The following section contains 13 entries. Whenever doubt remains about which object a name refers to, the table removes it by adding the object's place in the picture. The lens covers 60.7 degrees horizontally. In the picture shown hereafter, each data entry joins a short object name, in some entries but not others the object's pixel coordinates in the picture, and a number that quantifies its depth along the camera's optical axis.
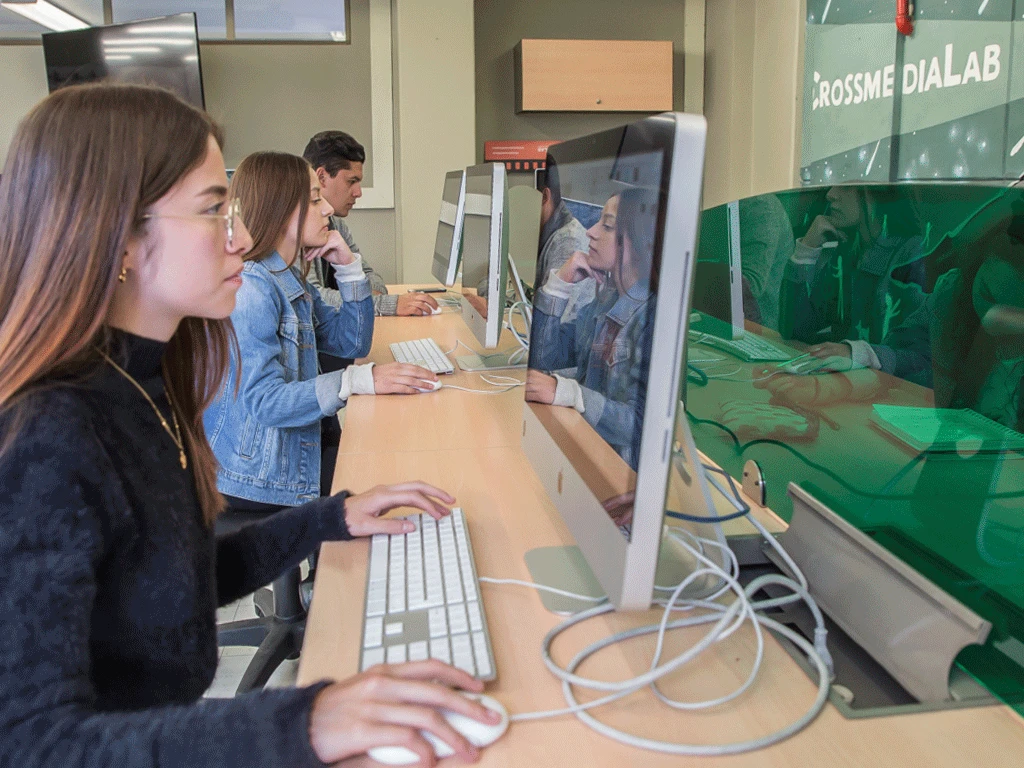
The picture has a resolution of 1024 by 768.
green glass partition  0.77
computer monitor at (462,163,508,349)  1.90
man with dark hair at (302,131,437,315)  3.16
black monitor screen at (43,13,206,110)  4.31
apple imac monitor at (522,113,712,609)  0.68
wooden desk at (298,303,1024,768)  0.69
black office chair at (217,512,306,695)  1.88
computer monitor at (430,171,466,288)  2.51
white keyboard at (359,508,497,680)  0.82
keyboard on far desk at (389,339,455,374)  2.19
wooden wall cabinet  4.68
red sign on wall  4.96
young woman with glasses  0.65
